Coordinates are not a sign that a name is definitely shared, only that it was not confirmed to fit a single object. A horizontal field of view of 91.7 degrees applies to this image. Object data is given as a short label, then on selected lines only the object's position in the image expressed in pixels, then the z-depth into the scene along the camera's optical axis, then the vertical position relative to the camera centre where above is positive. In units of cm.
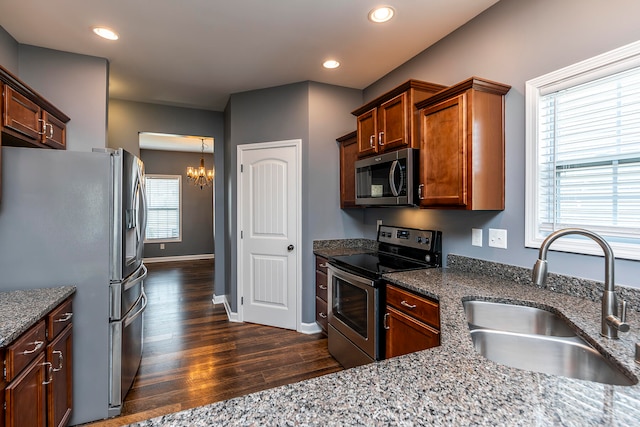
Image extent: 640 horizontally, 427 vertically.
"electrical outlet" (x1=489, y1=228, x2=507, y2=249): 205 -17
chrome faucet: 107 -24
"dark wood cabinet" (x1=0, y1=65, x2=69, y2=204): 182 +65
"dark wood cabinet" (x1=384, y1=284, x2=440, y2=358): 172 -66
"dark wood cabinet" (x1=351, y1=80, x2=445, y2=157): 230 +76
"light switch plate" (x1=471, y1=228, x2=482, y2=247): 222 -18
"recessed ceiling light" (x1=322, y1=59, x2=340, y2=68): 296 +144
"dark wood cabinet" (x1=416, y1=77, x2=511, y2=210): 192 +43
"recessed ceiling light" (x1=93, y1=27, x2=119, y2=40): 241 +142
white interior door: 346 -23
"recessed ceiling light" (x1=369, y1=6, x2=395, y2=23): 216 +141
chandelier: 685 +84
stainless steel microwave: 228 +27
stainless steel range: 216 -58
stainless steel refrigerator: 183 -20
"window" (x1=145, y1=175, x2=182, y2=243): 763 +11
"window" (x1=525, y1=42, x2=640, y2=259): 149 +32
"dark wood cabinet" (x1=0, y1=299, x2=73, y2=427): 131 -79
